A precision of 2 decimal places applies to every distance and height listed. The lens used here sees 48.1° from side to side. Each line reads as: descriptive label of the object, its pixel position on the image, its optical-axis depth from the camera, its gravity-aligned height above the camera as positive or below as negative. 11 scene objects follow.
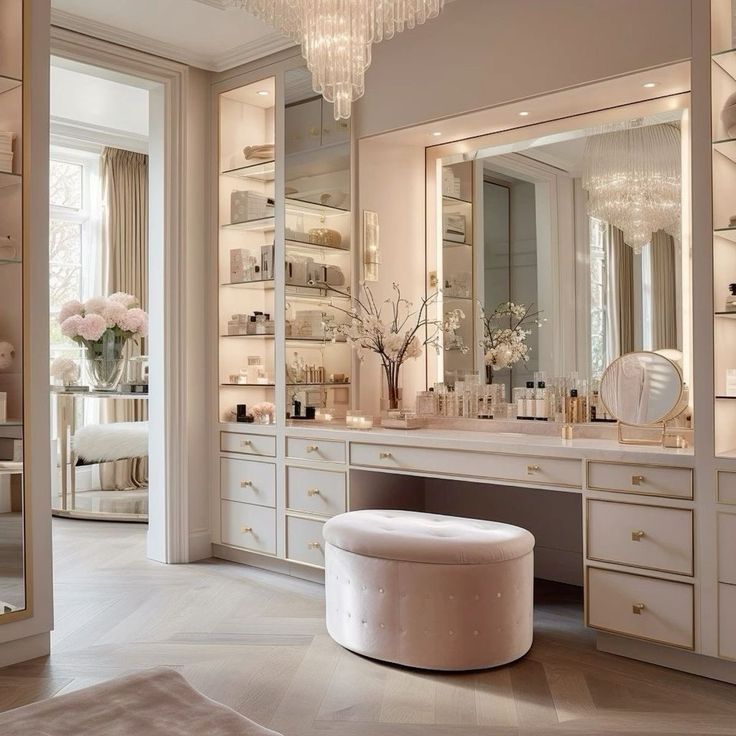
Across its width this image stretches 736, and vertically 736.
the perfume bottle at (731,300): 3.11 +0.27
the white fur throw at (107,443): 6.21 -0.49
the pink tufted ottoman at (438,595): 3.07 -0.84
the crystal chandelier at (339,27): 2.90 +1.24
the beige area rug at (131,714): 1.49 -0.64
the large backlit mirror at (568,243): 3.75 +0.65
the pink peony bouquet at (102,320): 6.15 +0.43
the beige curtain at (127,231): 7.34 +1.32
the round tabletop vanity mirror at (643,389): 3.38 -0.07
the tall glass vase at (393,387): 4.44 -0.07
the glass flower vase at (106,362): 6.27 +0.12
